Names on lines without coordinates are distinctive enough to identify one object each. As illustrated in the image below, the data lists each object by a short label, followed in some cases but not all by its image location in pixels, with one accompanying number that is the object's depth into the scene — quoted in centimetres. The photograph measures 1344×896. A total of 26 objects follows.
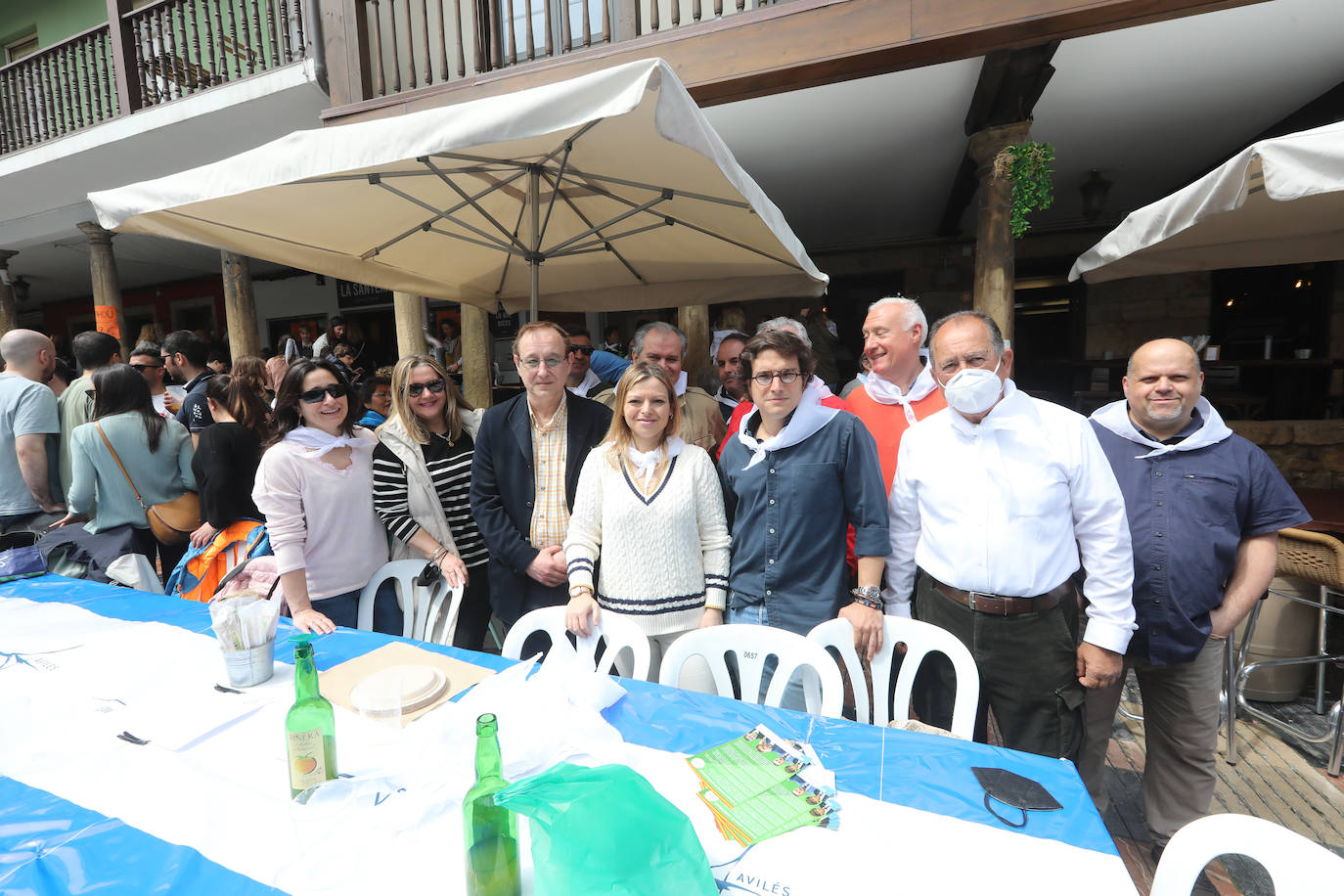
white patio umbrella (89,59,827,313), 157
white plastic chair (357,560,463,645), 245
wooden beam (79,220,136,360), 816
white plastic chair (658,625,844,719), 176
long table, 102
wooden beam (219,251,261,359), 757
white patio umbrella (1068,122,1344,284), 188
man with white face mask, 182
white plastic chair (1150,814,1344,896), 92
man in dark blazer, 242
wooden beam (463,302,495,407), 601
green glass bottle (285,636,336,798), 118
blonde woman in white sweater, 209
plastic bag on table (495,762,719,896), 82
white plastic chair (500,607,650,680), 188
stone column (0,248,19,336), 954
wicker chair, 255
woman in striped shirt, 246
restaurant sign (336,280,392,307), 1002
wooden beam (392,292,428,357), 565
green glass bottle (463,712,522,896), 92
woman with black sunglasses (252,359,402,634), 223
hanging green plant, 402
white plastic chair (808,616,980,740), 174
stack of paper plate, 150
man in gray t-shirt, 353
